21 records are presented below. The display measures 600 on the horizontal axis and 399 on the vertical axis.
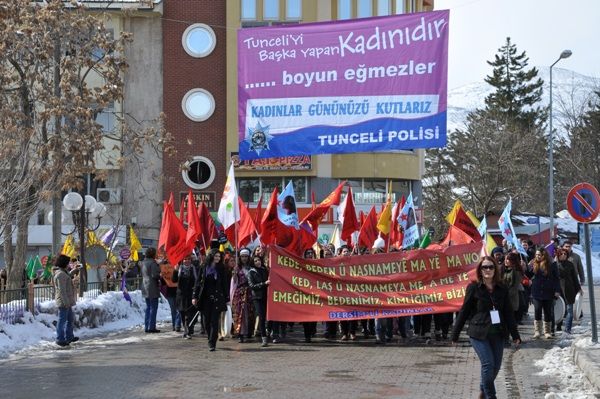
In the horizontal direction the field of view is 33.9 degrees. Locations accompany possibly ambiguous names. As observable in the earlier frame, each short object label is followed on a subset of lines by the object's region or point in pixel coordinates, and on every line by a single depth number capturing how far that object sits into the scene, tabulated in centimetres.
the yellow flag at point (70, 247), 3064
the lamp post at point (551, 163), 4506
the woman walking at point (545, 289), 1769
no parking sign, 1533
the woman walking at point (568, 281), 1836
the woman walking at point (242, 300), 1728
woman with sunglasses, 945
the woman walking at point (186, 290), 1833
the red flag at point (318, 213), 2030
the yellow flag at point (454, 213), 1975
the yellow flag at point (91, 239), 3112
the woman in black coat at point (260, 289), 1692
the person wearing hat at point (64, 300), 1698
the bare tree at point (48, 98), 2334
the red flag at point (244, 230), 1991
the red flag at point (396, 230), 2220
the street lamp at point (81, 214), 2206
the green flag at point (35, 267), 3319
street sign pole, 1498
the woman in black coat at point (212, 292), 1605
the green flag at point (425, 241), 2080
